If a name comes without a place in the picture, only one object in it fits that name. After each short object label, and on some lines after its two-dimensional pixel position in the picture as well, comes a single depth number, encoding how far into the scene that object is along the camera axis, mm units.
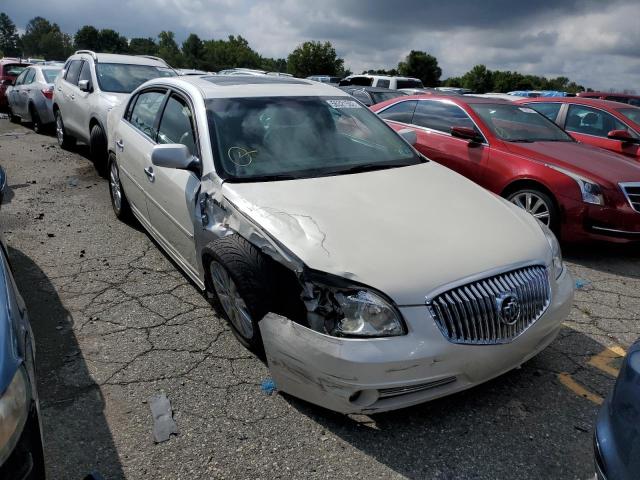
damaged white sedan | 2377
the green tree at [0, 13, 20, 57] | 130125
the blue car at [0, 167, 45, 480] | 1609
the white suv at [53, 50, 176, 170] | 7086
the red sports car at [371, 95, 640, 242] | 4926
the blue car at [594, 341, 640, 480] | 1586
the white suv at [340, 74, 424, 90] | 18250
